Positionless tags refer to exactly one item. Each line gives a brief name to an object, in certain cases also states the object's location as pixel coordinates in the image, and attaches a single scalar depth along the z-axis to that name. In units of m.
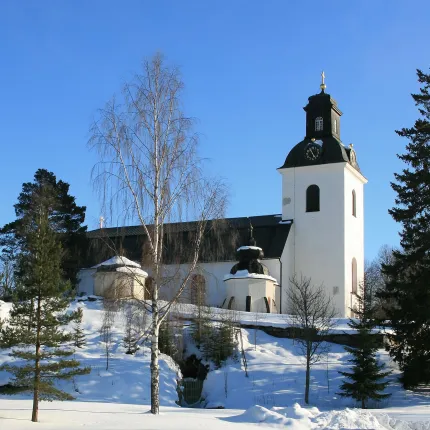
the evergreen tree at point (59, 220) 41.12
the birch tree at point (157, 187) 20.12
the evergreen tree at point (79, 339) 29.08
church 44.97
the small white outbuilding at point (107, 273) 36.72
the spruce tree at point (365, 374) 24.25
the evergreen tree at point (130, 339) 29.98
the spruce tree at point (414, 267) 24.06
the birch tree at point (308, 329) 27.56
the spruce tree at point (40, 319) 18.08
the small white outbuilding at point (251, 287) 41.84
